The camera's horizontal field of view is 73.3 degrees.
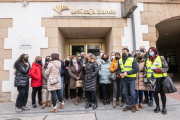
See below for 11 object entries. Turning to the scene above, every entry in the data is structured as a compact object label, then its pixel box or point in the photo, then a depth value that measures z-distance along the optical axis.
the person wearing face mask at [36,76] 4.11
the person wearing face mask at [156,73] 3.41
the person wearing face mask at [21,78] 3.83
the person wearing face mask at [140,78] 3.80
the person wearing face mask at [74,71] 4.42
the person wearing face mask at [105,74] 4.20
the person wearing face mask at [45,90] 4.24
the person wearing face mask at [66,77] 4.85
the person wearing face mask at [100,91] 5.04
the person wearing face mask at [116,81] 4.12
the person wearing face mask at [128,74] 3.58
